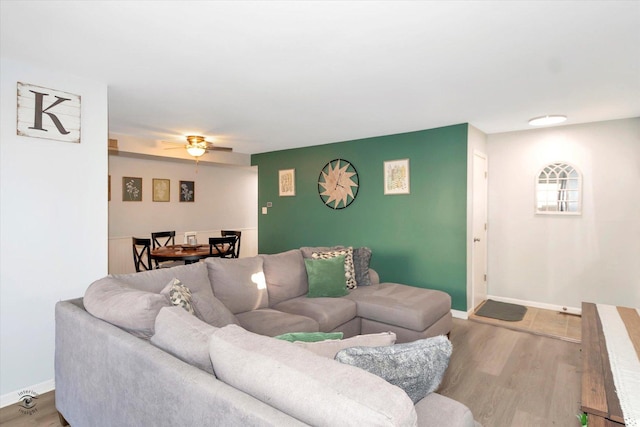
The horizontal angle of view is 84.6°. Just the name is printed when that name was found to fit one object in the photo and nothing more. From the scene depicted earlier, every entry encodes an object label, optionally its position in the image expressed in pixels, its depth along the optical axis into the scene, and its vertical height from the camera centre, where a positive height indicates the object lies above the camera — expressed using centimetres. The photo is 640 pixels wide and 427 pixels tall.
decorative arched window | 439 +31
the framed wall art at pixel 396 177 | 481 +51
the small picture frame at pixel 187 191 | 695 +43
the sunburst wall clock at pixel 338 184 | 540 +46
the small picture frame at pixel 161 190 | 650 +43
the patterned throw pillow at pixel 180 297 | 189 -46
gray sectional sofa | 95 -56
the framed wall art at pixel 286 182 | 621 +55
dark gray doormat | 428 -125
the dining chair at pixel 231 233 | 588 -37
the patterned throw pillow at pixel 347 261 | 368 -52
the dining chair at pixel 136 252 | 485 -53
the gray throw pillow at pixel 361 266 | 387 -59
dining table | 456 -54
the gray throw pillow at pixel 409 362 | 115 -50
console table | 144 -80
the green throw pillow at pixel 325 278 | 344 -64
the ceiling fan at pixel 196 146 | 489 +94
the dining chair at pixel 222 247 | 499 -51
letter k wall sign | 246 +72
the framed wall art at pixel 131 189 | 605 +41
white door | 452 -22
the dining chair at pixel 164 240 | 548 -49
